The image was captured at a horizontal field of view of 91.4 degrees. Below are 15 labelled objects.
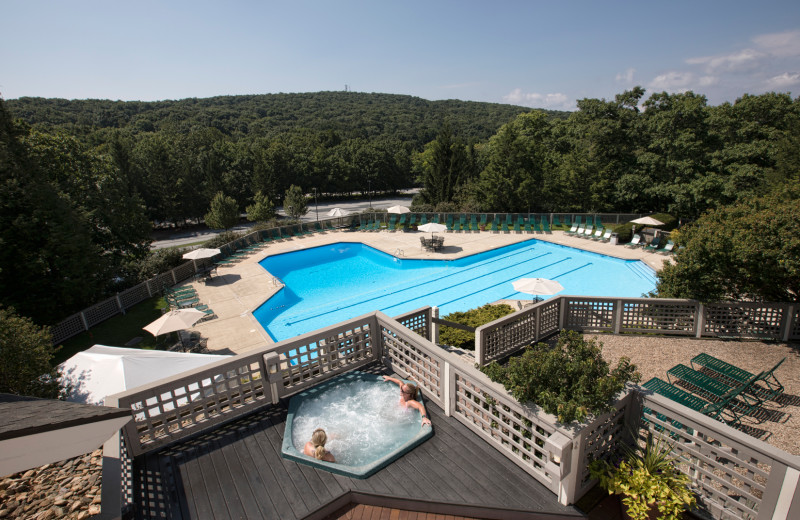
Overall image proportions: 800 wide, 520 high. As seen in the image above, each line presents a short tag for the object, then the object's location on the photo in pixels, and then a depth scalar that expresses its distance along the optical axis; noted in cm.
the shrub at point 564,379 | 340
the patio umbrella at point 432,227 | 1964
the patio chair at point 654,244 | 1760
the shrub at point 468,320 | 851
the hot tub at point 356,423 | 419
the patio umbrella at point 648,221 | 1788
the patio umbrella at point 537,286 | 1047
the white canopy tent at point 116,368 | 671
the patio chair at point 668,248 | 1722
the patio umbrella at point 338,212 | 2367
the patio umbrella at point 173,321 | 1002
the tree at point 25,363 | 584
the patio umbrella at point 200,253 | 1627
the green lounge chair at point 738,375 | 553
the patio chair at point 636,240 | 1839
